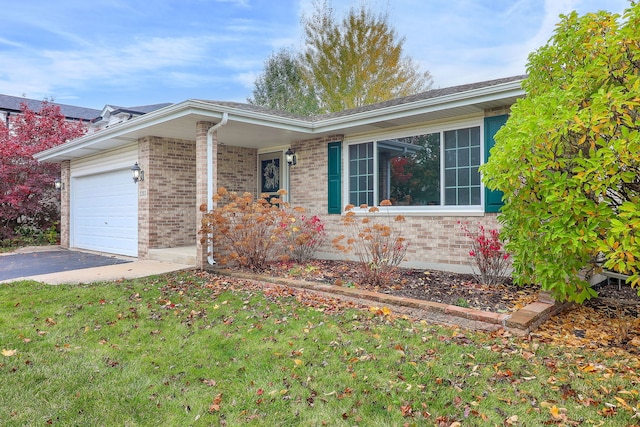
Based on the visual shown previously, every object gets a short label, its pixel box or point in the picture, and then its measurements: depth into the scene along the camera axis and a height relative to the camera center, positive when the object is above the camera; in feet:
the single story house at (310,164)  22.45 +3.51
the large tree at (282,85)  76.54 +25.47
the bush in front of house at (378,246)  19.47 -1.86
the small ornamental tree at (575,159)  10.58 +1.60
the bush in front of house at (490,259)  19.20 -2.17
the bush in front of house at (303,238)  25.86 -1.60
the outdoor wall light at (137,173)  29.76 +2.98
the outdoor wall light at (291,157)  30.30 +4.26
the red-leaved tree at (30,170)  41.39 +4.62
